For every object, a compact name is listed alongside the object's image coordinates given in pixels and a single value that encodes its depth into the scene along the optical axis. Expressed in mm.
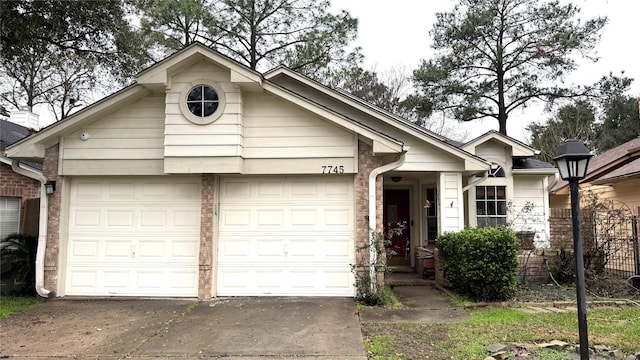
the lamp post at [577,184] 4402
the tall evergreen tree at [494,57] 18609
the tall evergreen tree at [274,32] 18422
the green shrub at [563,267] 9375
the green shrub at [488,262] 7477
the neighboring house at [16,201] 9812
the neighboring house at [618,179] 11906
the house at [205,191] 7965
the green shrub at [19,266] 8344
